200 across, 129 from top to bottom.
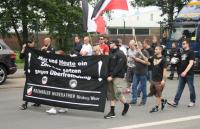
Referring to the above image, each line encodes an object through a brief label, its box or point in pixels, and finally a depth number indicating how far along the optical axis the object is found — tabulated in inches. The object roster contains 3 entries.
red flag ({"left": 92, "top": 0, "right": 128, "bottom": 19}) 486.3
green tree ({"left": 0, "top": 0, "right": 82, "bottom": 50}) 1184.8
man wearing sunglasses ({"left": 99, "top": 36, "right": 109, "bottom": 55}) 591.4
